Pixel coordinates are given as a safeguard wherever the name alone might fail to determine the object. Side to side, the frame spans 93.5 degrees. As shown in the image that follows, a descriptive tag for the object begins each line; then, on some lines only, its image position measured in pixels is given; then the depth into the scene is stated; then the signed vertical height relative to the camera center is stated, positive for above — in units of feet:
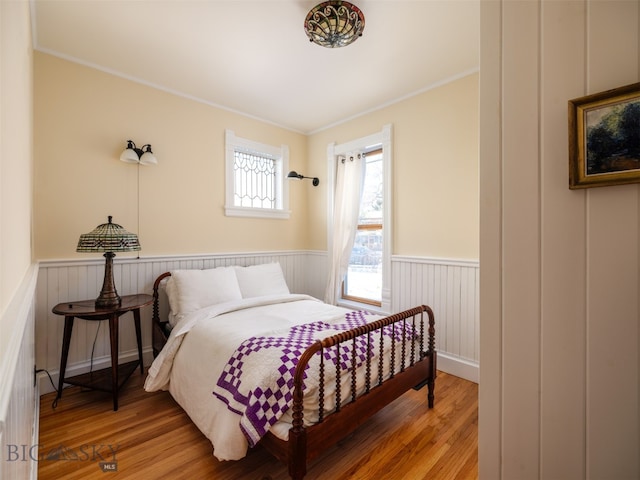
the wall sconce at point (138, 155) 8.70 +2.47
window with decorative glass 11.41 +2.44
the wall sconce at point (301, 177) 12.04 +2.56
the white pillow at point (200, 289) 8.50 -1.51
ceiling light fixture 6.11 +4.54
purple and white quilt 4.97 -2.44
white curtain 11.56 +0.88
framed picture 2.43 +0.84
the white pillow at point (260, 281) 10.11 -1.48
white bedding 5.22 -2.55
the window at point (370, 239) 11.28 -0.04
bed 4.97 -2.55
